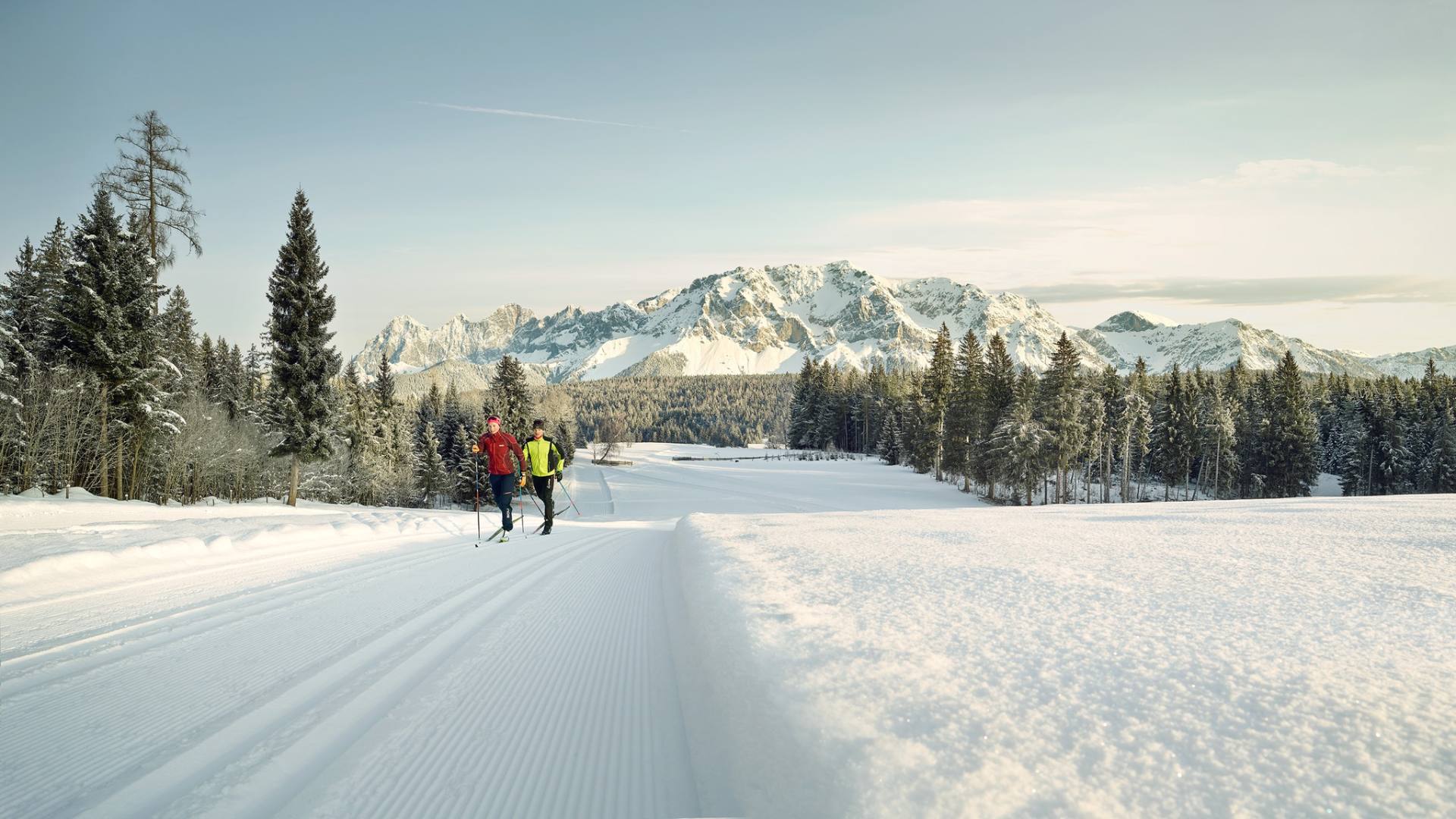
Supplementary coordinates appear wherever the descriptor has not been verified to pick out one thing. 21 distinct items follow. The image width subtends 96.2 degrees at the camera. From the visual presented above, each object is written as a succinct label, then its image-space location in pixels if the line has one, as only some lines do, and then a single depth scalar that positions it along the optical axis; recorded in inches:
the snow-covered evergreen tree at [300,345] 1047.0
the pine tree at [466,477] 1930.4
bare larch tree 823.7
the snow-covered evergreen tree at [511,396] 2007.9
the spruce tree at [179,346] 948.0
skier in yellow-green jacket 486.6
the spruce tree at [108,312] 839.1
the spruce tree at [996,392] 1878.9
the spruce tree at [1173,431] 2464.3
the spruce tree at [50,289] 859.4
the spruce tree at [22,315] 871.7
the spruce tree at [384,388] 2153.1
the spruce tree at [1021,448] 1702.8
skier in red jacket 472.4
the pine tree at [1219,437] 2306.8
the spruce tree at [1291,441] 2160.4
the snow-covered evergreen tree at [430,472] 2284.7
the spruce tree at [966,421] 1959.9
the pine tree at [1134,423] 2098.9
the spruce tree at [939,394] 2304.4
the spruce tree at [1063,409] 1765.5
